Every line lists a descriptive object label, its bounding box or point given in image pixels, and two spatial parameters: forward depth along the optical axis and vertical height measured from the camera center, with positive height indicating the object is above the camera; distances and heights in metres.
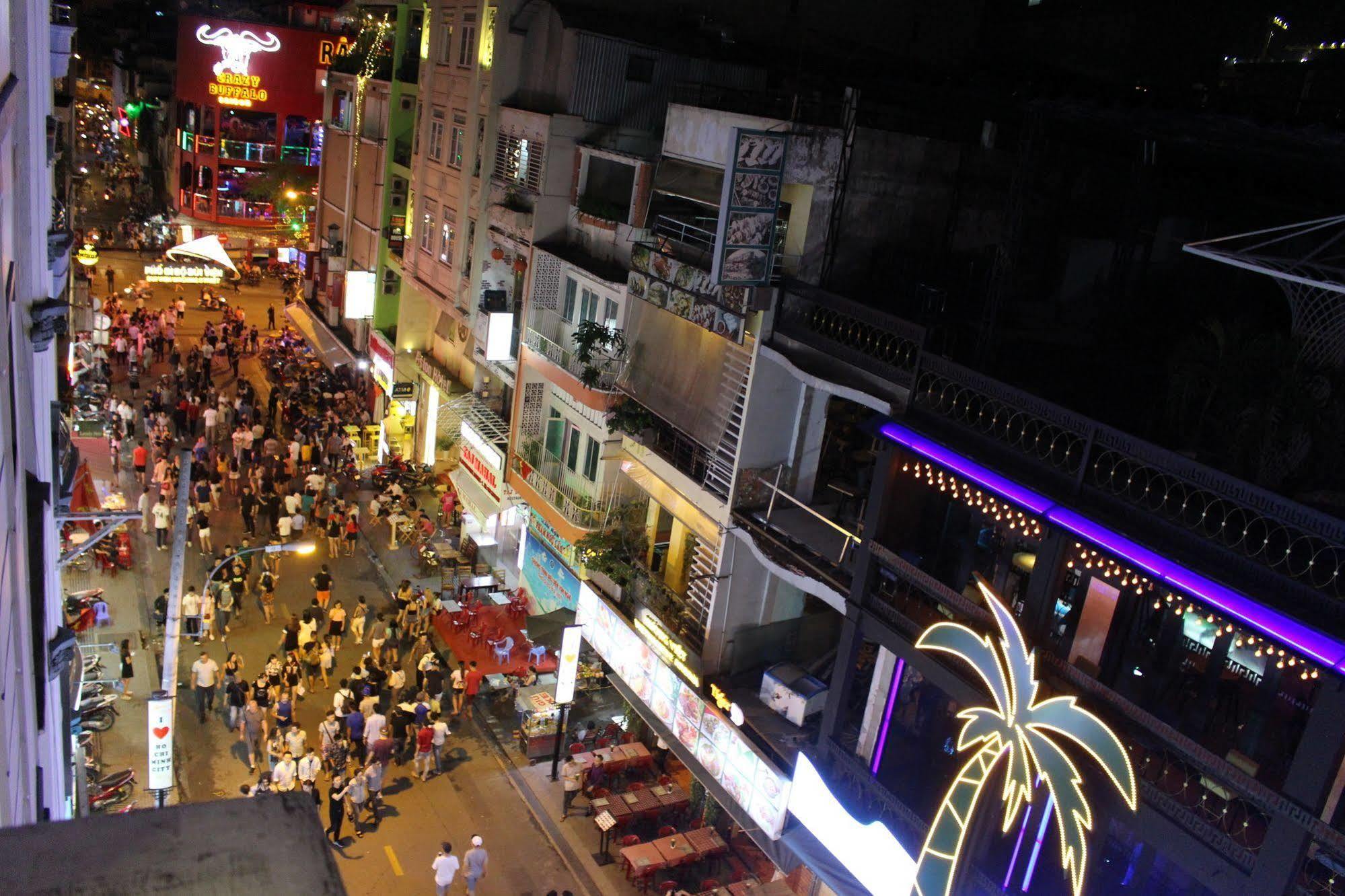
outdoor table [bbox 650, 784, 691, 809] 22.41 -13.31
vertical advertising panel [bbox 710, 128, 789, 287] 18.45 -1.27
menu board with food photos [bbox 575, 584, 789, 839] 18.66 -10.79
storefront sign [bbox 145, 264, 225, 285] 37.53 -7.68
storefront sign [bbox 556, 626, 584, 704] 22.91 -11.28
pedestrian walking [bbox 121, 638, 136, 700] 23.48 -12.97
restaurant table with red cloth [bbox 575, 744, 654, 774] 23.31 -13.19
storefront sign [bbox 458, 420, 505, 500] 29.84 -10.00
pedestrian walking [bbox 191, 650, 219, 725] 23.47 -13.04
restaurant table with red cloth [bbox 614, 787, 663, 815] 22.05 -13.31
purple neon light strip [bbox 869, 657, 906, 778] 17.09 -8.38
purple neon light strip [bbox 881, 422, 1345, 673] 10.87 -4.00
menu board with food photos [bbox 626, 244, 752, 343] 20.52 -3.33
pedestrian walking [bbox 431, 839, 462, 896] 19.09 -13.03
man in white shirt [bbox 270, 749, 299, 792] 20.36 -12.76
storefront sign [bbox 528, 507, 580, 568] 25.91 -10.32
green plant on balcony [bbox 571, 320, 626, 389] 24.55 -5.30
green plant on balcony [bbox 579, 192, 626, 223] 26.17 -2.43
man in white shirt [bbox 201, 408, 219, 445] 35.66 -11.73
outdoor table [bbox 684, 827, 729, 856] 20.98 -13.20
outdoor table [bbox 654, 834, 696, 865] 20.62 -13.23
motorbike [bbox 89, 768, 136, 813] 19.31 -13.02
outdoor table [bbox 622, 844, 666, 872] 20.30 -13.25
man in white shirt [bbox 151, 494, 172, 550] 29.88 -12.68
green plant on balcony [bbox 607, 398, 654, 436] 23.55 -6.34
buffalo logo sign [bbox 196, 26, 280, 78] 50.25 +0.07
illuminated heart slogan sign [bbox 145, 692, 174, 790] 17.61 -10.73
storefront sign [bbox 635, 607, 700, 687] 21.30 -10.07
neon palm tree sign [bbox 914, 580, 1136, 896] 13.20 -6.95
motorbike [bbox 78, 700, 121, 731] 21.02 -12.84
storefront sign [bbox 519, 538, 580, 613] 27.00 -11.74
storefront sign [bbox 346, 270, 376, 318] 39.97 -8.00
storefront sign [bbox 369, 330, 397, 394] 38.22 -9.82
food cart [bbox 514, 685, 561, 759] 24.19 -13.29
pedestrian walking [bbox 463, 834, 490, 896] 19.50 -13.12
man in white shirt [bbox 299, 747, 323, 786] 20.80 -12.79
